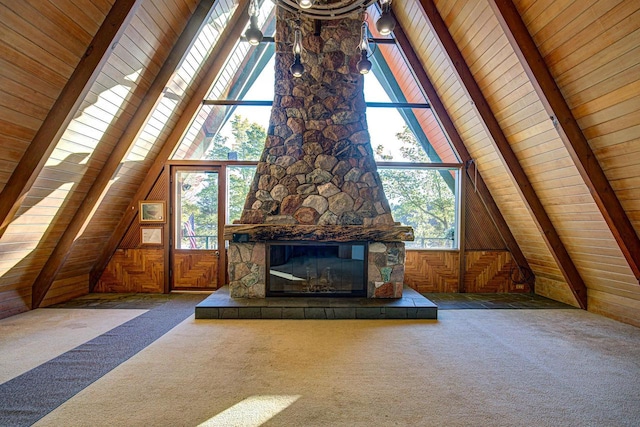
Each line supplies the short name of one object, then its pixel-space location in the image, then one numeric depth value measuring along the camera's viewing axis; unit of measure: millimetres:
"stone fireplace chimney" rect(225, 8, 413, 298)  4312
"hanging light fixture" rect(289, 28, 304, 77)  3373
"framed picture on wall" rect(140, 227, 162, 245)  5359
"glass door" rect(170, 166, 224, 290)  5402
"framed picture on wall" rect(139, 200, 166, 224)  5309
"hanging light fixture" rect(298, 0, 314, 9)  1943
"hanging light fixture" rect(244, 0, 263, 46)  2400
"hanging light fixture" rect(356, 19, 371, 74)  2683
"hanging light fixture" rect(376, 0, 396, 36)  2314
